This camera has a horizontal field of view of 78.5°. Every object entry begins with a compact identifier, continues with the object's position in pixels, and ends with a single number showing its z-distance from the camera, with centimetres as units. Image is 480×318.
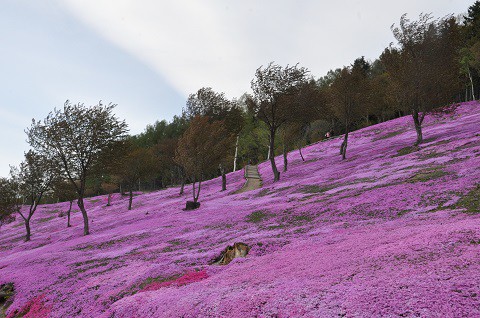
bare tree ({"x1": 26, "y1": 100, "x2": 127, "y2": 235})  3350
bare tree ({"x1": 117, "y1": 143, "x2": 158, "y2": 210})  5419
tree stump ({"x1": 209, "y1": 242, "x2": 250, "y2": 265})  1321
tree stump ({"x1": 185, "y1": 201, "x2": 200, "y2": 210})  3559
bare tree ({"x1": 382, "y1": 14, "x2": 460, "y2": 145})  3431
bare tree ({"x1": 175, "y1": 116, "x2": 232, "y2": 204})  3812
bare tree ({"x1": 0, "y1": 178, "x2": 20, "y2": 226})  4276
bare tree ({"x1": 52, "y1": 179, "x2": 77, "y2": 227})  4572
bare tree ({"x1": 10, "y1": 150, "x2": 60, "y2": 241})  4588
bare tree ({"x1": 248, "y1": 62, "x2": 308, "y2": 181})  4084
